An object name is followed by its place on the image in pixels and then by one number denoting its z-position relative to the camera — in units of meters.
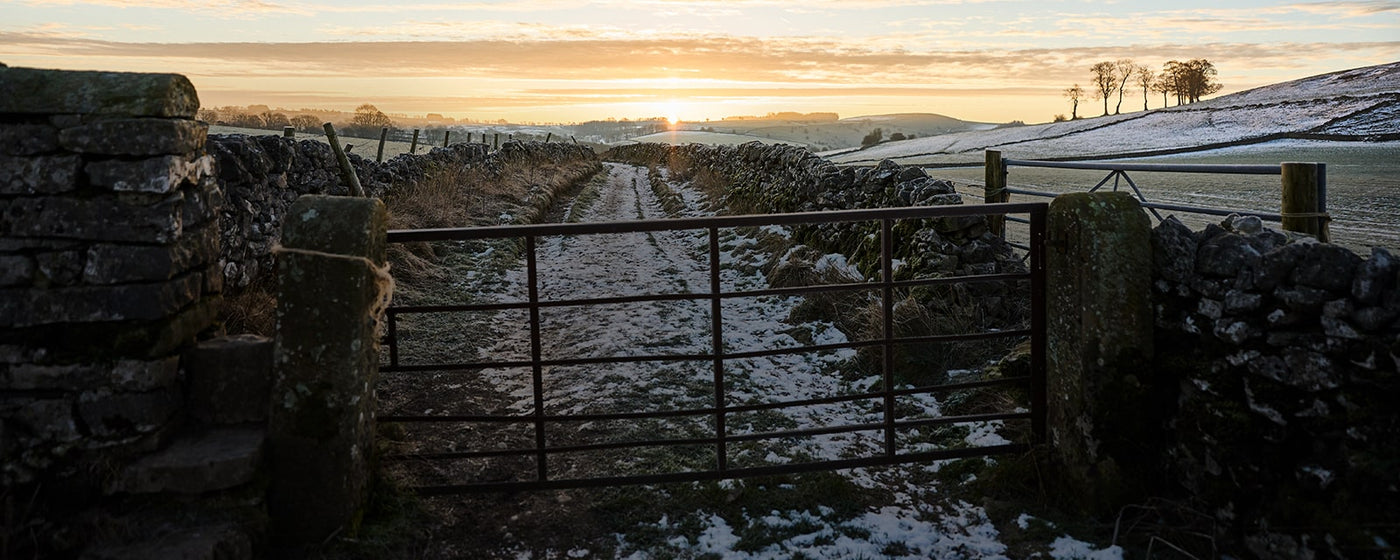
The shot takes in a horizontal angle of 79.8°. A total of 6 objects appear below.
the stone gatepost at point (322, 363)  3.57
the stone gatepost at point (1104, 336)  3.84
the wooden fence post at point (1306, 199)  5.37
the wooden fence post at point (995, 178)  9.61
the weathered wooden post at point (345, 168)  9.99
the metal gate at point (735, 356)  4.04
